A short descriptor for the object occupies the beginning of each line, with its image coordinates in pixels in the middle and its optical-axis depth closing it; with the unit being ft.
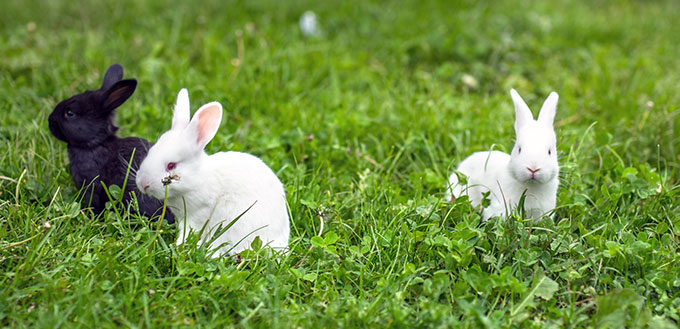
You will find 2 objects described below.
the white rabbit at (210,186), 9.02
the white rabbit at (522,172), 9.49
